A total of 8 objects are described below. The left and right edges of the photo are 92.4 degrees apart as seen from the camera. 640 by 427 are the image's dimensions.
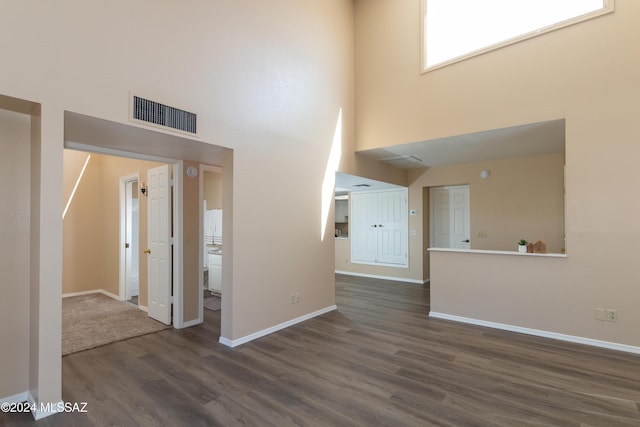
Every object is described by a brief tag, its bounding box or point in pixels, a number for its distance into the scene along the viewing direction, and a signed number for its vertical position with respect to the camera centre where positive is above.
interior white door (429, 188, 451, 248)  7.06 -0.04
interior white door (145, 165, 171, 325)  4.14 -0.34
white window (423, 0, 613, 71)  3.60 +2.53
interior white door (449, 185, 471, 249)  6.68 -0.02
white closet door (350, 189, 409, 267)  7.27 -0.27
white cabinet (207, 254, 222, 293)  5.71 -1.02
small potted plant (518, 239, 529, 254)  4.00 -0.41
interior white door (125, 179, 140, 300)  5.51 -0.52
